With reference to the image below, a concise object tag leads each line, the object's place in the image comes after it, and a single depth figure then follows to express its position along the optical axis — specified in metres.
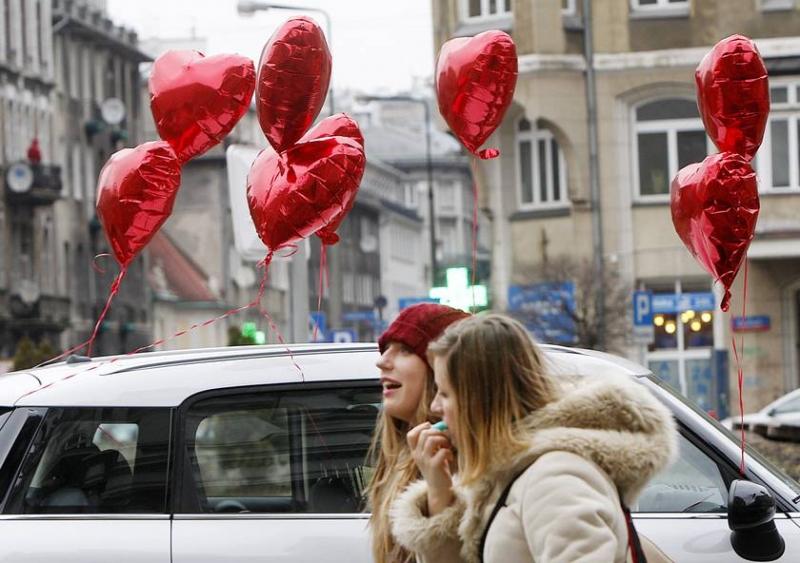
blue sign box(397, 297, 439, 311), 40.93
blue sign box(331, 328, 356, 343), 33.31
